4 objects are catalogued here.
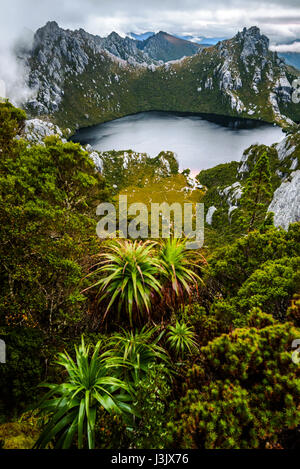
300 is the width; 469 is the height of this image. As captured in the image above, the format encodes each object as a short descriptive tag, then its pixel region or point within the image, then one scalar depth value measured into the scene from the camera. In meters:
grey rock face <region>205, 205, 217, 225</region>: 90.22
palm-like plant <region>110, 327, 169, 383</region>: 4.29
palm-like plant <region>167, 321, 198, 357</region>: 5.11
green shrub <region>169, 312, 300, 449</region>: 3.21
